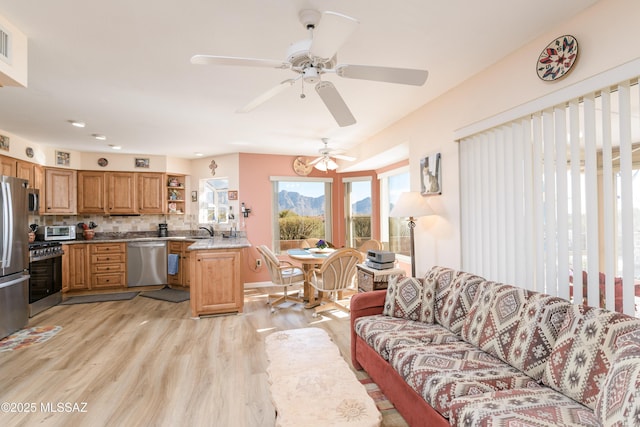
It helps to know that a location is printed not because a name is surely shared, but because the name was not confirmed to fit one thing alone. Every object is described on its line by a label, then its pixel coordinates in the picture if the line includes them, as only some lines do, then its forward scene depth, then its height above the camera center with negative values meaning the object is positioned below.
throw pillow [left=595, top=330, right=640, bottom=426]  1.05 -0.65
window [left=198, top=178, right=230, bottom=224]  6.23 +0.37
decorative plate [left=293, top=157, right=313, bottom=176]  6.11 +1.02
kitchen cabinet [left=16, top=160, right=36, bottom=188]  4.43 +0.76
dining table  4.22 -0.59
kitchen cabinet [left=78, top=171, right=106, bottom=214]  5.67 +0.54
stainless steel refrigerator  3.41 -0.40
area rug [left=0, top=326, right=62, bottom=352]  3.21 -1.30
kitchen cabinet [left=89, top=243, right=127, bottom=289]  5.48 -0.81
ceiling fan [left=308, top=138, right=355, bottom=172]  4.85 +0.95
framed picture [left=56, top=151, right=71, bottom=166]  5.33 +1.11
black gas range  4.18 -0.79
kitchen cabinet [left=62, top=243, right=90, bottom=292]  5.23 -0.81
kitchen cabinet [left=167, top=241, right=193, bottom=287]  5.59 -0.86
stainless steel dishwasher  5.64 -0.81
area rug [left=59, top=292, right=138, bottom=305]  4.90 -1.29
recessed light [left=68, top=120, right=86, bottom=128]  3.82 +1.24
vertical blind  1.75 +0.08
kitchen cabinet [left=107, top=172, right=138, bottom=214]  5.82 +0.52
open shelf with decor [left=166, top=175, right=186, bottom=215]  6.28 +0.54
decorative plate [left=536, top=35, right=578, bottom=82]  1.89 +1.01
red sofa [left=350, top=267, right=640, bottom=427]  1.28 -0.84
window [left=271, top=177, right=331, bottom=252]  6.11 +0.14
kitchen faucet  6.15 -0.21
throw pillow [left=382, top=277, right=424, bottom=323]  2.60 -0.72
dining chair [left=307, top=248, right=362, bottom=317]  3.92 -0.76
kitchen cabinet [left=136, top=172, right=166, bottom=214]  5.97 +0.55
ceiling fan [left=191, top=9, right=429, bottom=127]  1.44 +0.85
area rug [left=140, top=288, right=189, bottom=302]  5.00 -1.30
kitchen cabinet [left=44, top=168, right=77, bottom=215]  5.17 +0.53
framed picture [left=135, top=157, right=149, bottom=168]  6.01 +1.12
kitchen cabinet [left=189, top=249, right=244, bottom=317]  4.02 -0.84
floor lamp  3.14 +0.10
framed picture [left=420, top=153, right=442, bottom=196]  3.22 +0.44
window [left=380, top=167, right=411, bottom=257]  5.27 +0.01
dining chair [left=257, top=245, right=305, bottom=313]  4.27 -0.83
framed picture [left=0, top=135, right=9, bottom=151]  4.09 +1.08
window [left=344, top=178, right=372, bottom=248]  6.18 +0.14
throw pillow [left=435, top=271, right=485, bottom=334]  2.28 -0.66
